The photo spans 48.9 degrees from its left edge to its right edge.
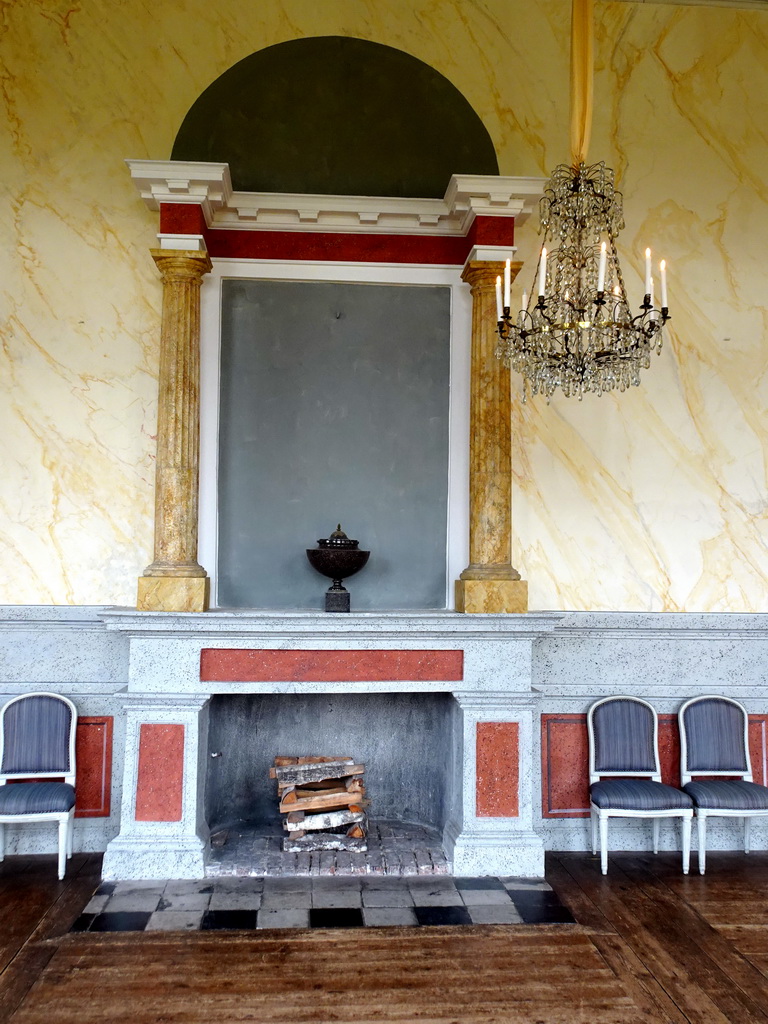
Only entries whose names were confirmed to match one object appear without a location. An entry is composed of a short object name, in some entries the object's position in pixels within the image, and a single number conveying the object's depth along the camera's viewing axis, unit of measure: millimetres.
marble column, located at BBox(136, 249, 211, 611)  4664
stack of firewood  4707
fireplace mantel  4406
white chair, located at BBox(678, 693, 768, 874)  4898
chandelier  3266
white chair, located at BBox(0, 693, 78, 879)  4566
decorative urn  4789
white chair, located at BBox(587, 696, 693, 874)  4641
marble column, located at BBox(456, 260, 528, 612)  4832
